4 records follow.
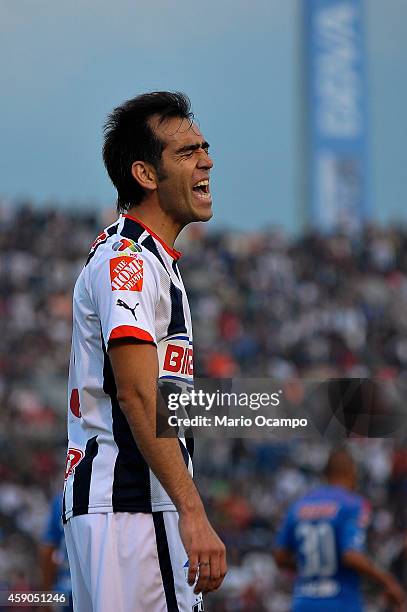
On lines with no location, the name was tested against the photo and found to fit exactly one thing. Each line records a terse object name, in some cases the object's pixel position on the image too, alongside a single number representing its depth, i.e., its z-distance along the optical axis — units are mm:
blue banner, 73250
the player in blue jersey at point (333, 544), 13914
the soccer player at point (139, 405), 5902
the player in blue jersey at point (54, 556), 13617
